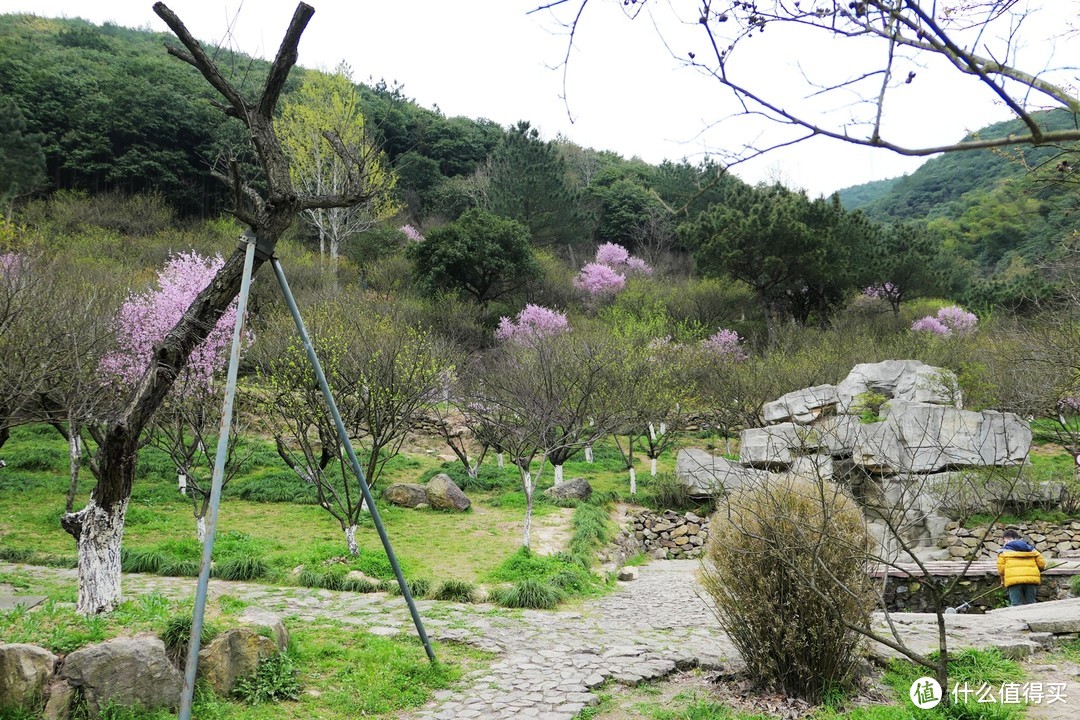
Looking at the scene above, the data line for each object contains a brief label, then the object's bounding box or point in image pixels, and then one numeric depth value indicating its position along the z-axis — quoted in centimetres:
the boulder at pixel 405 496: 1670
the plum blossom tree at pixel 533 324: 2814
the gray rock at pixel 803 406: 1977
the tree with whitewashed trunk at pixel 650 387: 2002
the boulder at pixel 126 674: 464
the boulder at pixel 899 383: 1867
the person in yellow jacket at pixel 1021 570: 1022
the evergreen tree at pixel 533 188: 3991
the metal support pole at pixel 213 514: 362
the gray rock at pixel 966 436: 1570
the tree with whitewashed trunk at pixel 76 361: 1025
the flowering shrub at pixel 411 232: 3841
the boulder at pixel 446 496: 1656
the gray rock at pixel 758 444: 1730
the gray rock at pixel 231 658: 522
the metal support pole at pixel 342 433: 499
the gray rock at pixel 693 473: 1752
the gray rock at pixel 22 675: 440
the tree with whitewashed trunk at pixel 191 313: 491
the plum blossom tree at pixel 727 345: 2808
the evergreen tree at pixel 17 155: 2961
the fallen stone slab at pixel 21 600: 689
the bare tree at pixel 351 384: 1228
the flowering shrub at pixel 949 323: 2938
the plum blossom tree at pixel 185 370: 1252
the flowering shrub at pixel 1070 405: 1839
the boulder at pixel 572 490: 1806
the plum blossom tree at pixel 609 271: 3597
